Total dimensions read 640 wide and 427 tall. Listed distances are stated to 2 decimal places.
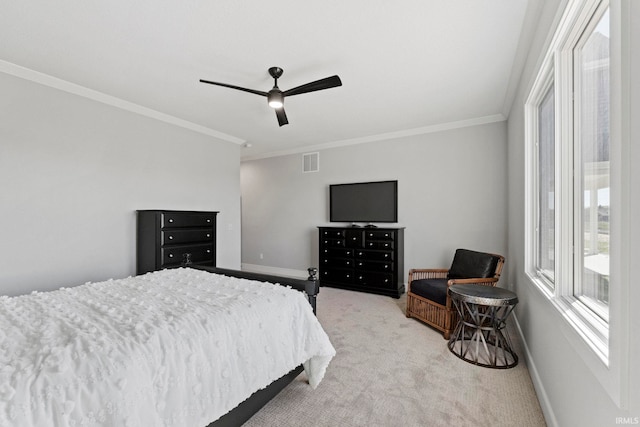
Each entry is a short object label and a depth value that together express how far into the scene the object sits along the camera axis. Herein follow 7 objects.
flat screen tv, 4.89
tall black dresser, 3.48
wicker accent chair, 3.00
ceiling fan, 2.48
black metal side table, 2.43
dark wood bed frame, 1.60
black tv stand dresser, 4.45
